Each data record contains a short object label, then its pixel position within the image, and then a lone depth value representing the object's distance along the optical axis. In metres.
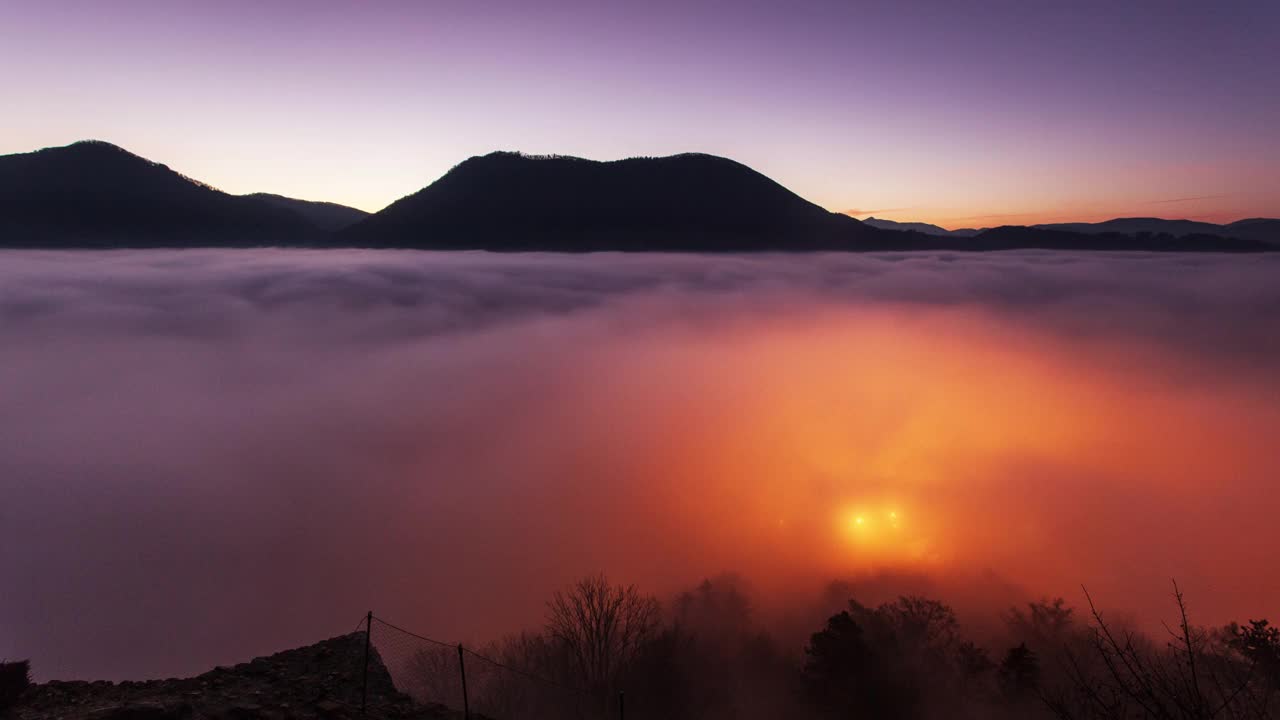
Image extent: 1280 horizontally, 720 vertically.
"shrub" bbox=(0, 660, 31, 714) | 14.62
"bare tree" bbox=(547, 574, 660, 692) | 41.22
